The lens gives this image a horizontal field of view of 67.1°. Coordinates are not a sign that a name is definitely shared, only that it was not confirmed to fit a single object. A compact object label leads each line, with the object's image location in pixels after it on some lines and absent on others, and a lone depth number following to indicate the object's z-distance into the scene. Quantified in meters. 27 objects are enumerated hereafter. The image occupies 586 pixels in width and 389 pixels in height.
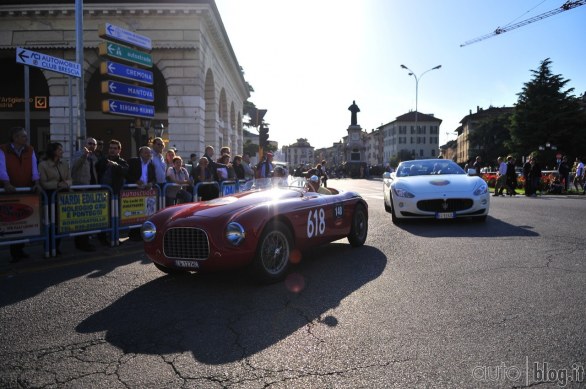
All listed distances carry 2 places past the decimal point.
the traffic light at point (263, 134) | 18.68
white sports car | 9.34
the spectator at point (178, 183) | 9.17
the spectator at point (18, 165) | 6.51
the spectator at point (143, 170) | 8.61
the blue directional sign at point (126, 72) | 11.52
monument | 75.75
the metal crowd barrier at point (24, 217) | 6.23
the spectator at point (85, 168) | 7.91
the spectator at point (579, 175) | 22.00
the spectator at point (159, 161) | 9.17
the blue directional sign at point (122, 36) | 11.27
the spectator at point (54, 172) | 6.82
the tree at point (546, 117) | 53.19
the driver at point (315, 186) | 6.67
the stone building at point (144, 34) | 20.06
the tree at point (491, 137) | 81.88
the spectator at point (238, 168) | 12.96
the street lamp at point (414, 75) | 51.44
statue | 77.81
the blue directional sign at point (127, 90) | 11.64
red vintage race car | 4.75
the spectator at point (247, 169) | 13.50
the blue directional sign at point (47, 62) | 8.26
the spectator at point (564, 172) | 21.22
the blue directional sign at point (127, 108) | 11.76
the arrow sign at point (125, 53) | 11.27
